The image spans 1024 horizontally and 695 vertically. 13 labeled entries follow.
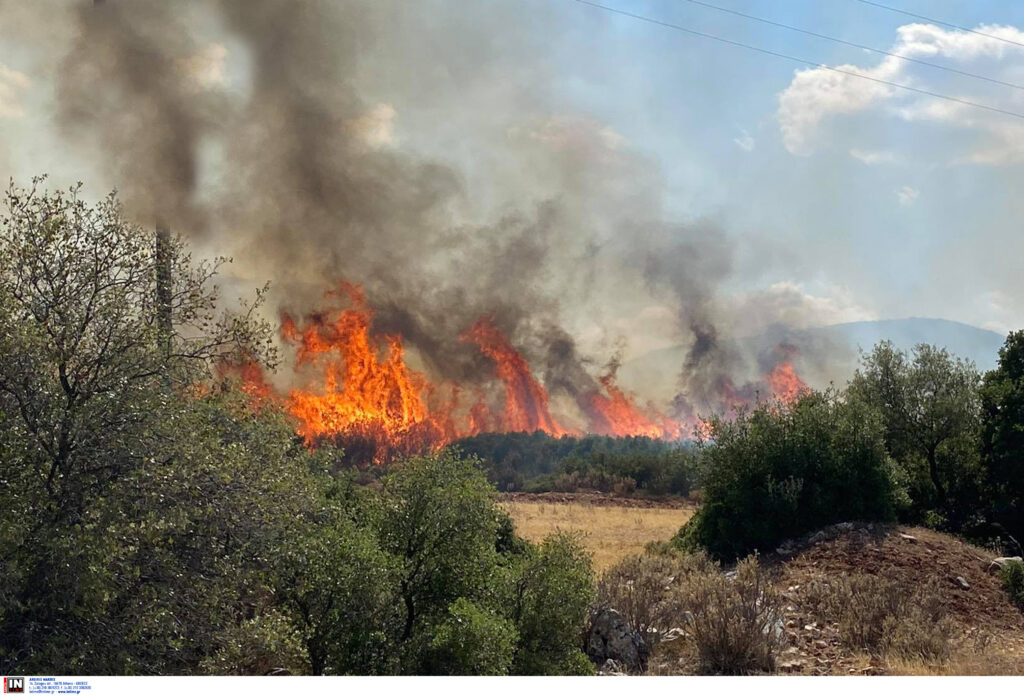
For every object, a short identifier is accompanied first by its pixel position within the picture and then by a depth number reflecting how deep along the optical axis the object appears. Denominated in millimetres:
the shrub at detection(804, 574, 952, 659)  15195
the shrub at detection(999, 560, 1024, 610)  20156
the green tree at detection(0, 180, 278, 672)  10156
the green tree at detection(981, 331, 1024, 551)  27734
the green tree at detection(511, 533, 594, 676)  13211
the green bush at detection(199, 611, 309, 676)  11086
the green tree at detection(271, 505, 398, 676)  11969
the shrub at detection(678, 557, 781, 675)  14852
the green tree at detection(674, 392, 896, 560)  25234
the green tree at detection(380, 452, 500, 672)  12859
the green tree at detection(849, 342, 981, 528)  30250
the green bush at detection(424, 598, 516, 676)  11508
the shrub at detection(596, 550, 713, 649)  16797
